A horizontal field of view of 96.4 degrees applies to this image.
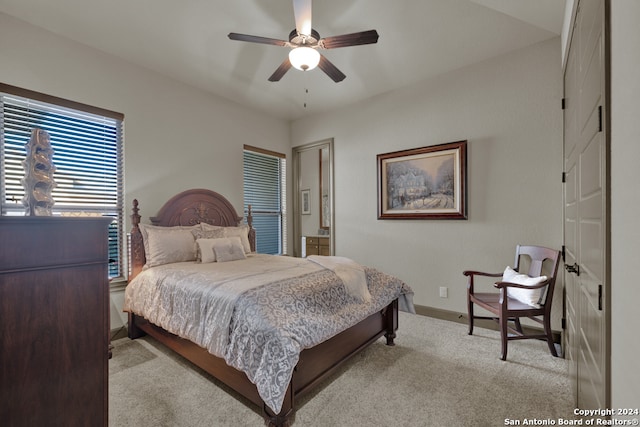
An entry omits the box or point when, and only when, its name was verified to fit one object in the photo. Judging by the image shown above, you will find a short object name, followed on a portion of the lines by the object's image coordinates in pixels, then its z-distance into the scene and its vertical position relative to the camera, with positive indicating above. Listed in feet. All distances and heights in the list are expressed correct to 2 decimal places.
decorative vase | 4.20 +0.56
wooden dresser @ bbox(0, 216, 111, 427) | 3.36 -1.36
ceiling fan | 7.05 +4.39
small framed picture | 17.30 +0.72
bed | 5.48 -2.28
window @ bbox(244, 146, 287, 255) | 15.14 +0.96
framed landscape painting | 11.09 +1.24
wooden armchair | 8.02 -2.53
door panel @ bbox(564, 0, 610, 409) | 3.54 +0.03
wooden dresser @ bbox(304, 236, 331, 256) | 16.16 -1.87
